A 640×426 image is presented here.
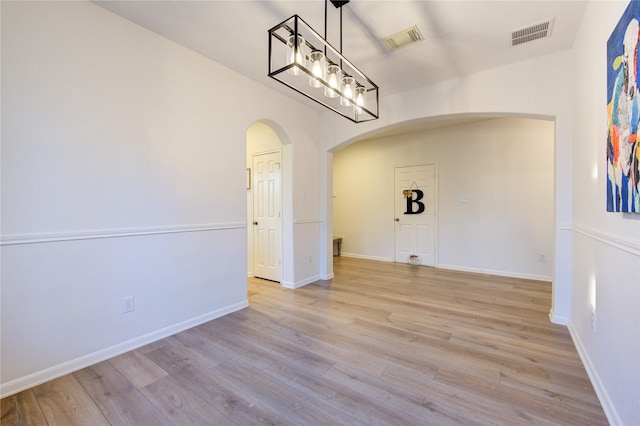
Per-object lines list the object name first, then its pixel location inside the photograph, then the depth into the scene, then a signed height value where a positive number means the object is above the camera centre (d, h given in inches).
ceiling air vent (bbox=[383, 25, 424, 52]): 93.2 +61.8
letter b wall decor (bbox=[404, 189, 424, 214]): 214.8 +7.3
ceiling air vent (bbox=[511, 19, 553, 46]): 90.7 +61.9
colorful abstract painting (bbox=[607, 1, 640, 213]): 47.3 +18.5
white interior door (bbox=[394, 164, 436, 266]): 211.2 -2.2
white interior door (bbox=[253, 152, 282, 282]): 163.9 -2.5
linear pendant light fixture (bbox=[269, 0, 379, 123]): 68.7 +42.6
